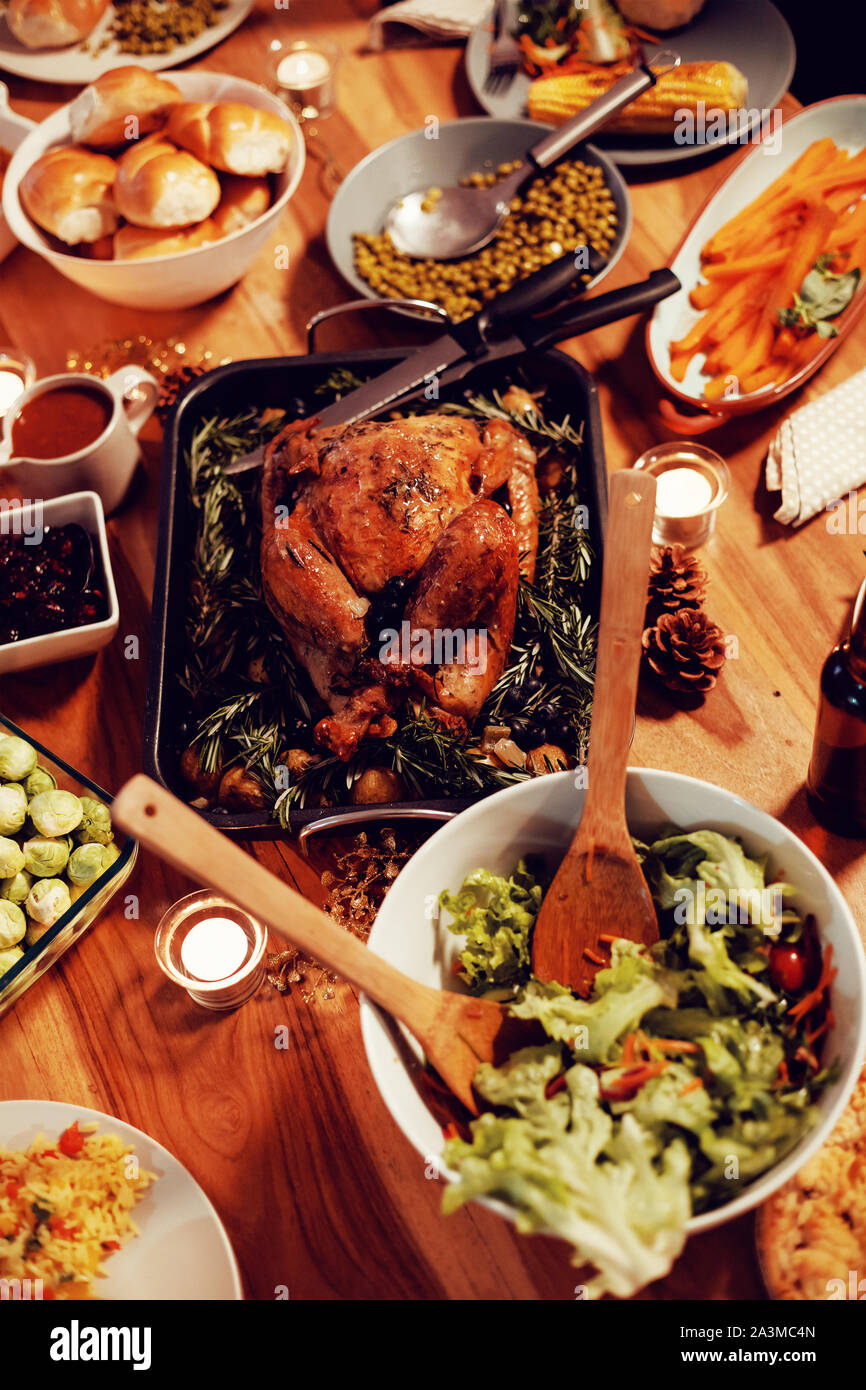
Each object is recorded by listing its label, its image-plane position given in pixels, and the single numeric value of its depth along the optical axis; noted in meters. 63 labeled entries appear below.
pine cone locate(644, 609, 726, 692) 1.54
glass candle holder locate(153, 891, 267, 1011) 1.39
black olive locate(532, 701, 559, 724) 1.46
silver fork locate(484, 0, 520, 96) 2.17
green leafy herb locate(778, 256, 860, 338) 1.75
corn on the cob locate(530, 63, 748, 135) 1.98
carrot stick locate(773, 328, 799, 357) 1.76
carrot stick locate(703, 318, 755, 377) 1.79
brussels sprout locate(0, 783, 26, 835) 1.44
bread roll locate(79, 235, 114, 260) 1.88
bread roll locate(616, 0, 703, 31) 2.12
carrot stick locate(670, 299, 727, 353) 1.81
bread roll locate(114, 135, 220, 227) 1.78
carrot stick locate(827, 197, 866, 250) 1.82
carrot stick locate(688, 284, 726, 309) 1.85
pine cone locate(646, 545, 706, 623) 1.60
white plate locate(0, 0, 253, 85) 2.29
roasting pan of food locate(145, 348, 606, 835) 1.43
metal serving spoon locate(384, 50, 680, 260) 1.97
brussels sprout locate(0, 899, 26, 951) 1.37
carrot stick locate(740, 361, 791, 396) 1.75
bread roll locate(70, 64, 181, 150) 1.86
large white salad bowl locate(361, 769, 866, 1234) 1.01
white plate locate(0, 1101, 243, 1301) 1.22
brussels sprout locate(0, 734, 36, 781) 1.47
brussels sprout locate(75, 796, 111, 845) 1.47
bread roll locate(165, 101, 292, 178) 1.82
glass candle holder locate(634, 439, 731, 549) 1.64
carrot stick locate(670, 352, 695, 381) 1.80
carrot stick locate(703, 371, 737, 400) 1.77
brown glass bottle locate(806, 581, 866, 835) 1.23
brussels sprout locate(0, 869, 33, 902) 1.42
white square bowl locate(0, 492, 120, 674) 1.55
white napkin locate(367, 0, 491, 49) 2.24
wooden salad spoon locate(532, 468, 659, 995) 1.08
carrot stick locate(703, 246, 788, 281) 1.83
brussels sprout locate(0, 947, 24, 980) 1.37
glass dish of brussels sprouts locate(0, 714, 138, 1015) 1.39
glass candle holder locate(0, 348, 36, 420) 1.95
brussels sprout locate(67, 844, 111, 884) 1.42
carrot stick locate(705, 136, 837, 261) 1.89
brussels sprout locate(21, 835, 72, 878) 1.42
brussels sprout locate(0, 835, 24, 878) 1.41
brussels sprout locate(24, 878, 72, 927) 1.40
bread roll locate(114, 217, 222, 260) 1.83
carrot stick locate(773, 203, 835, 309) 1.79
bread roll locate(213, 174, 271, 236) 1.88
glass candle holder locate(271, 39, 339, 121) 2.21
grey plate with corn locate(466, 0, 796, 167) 2.04
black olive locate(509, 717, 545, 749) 1.46
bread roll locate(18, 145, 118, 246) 1.83
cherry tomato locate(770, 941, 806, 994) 1.07
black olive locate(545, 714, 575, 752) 1.45
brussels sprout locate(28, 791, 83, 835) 1.43
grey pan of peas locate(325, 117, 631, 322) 1.95
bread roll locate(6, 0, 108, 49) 2.24
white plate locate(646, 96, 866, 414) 1.82
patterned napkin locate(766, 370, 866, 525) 1.66
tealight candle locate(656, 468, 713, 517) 1.66
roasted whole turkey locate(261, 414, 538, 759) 1.43
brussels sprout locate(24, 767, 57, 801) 1.48
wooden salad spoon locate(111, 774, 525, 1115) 0.92
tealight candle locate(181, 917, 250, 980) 1.40
